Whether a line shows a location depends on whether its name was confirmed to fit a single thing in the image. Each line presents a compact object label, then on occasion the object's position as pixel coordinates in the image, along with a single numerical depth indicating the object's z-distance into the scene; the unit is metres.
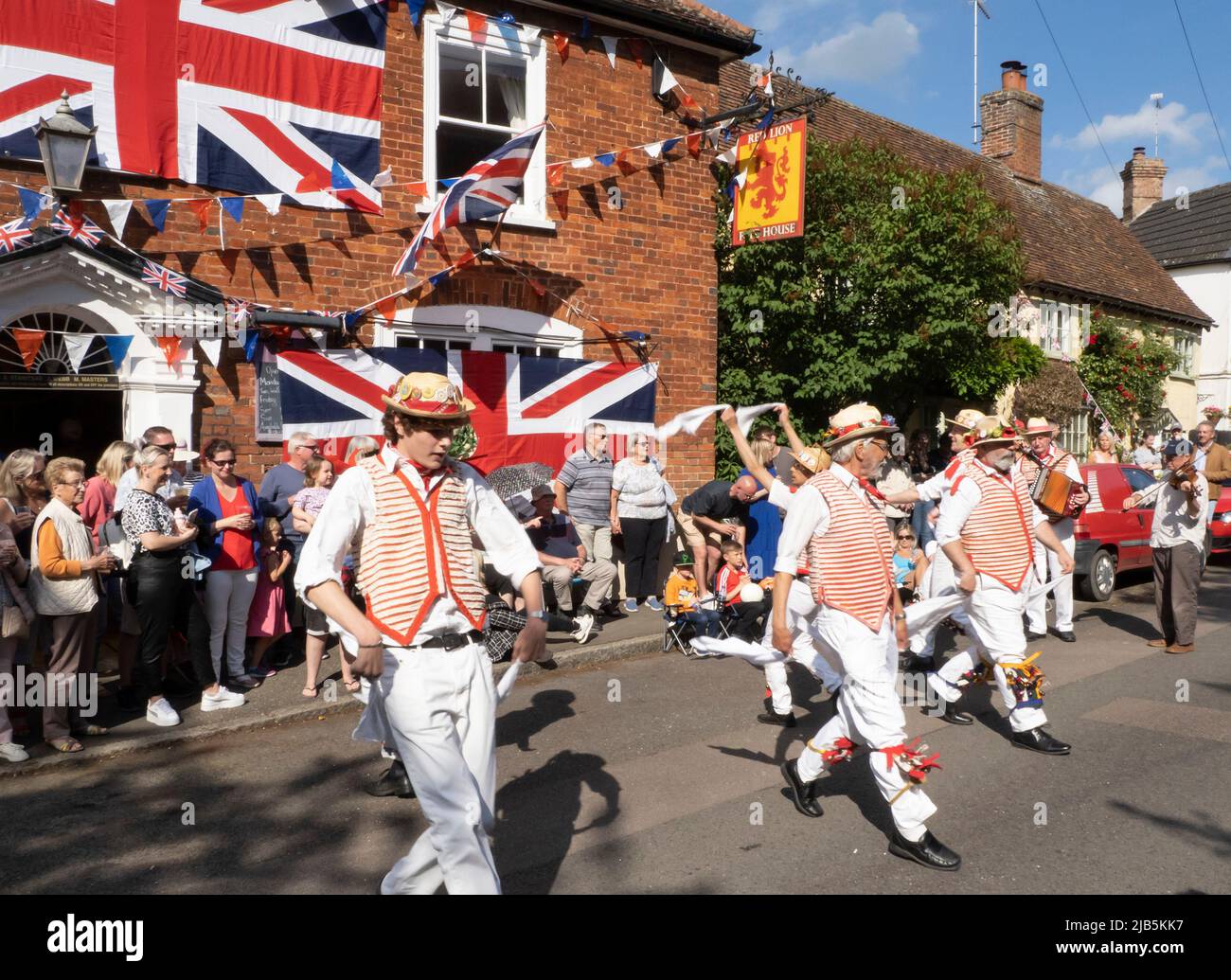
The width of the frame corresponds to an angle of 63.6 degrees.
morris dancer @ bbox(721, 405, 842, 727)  5.39
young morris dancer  3.37
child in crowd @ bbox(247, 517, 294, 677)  7.67
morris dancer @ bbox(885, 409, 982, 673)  7.63
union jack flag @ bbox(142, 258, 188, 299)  8.08
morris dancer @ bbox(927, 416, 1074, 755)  6.03
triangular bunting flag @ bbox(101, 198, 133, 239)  8.07
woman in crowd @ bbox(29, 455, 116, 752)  6.07
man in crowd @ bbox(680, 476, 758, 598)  9.34
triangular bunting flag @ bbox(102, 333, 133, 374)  8.13
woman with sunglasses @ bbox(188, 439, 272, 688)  7.14
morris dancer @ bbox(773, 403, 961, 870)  4.41
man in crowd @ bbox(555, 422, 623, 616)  10.06
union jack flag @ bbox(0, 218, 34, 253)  7.57
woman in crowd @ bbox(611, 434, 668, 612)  10.12
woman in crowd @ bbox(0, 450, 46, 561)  6.41
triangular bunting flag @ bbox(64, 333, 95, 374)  7.94
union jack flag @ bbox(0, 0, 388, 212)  7.90
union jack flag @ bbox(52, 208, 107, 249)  7.82
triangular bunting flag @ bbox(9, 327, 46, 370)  7.71
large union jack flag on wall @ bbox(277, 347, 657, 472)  9.24
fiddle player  8.90
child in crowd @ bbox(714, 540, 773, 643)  8.52
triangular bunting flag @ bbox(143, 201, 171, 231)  8.31
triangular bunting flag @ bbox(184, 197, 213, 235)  8.53
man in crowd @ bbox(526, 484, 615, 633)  9.18
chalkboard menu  8.95
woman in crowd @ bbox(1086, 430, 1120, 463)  13.09
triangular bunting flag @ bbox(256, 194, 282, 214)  8.67
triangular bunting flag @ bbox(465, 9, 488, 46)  9.99
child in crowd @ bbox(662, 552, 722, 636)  8.85
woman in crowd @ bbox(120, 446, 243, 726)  6.57
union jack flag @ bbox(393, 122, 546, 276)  9.24
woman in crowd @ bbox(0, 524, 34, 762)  5.79
